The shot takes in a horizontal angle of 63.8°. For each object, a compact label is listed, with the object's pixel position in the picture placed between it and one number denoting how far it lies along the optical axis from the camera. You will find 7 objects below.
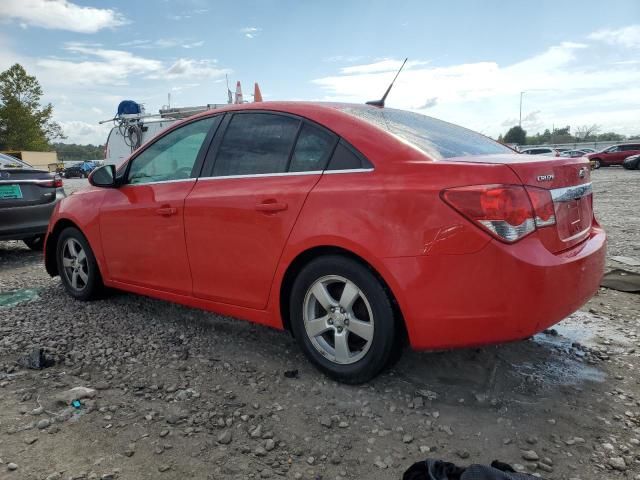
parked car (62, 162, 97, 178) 48.78
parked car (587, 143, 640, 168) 31.89
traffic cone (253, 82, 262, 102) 11.64
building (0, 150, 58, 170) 43.43
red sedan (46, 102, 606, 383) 2.39
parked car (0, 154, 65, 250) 6.12
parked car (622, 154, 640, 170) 29.11
